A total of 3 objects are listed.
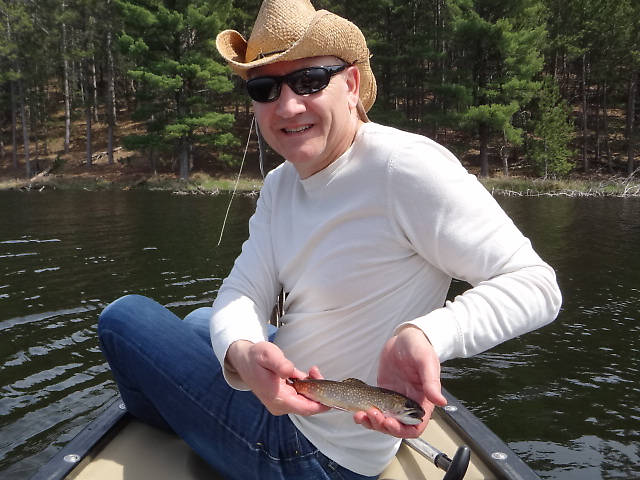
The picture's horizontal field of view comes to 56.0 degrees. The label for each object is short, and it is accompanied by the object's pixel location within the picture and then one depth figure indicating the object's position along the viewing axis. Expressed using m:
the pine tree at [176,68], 31.03
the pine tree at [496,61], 30.94
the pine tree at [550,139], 31.69
